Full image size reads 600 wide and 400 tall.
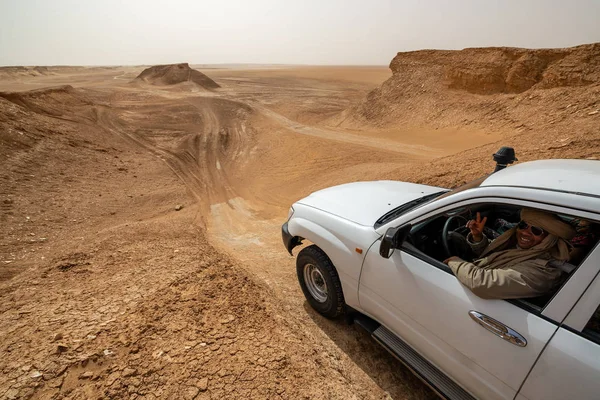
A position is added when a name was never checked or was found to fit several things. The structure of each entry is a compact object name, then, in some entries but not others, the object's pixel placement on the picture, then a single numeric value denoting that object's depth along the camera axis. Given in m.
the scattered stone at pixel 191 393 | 2.46
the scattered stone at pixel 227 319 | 3.26
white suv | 1.58
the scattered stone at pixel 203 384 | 2.53
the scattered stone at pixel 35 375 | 2.47
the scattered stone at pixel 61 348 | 2.71
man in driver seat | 1.78
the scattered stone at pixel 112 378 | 2.51
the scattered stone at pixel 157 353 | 2.78
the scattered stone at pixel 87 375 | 2.53
